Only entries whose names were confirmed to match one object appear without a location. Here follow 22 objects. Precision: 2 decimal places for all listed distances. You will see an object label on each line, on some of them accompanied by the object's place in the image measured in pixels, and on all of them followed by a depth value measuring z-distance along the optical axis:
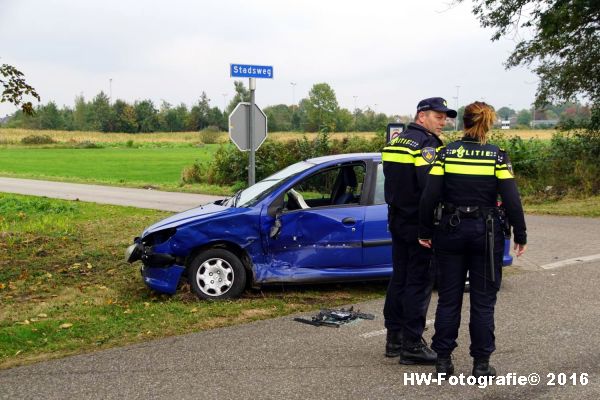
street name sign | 10.62
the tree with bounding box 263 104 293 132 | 87.12
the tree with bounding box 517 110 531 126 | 115.22
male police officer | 5.12
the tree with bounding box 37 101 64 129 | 120.34
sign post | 10.66
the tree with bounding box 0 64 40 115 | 9.75
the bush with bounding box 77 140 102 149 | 74.25
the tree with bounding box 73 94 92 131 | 125.31
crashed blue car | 7.37
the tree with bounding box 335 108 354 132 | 84.38
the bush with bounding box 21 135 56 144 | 76.62
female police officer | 4.63
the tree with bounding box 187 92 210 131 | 118.25
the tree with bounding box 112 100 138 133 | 115.56
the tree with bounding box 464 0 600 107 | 18.70
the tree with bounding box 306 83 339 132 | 101.81
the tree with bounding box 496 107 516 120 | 110.25
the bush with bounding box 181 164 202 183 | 26.69
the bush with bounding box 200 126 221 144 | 79.18
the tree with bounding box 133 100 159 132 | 117.50
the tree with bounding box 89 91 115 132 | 115.56
